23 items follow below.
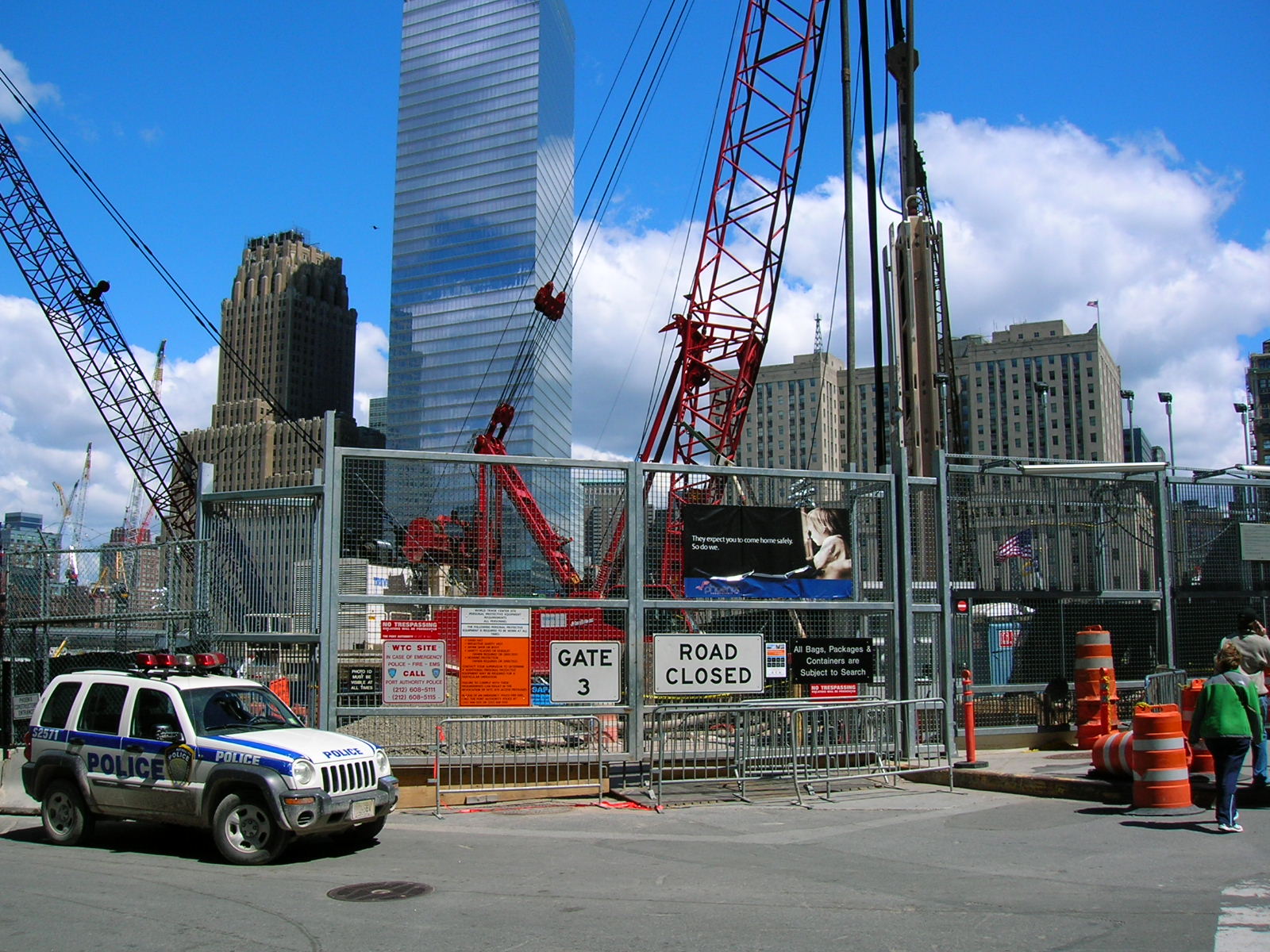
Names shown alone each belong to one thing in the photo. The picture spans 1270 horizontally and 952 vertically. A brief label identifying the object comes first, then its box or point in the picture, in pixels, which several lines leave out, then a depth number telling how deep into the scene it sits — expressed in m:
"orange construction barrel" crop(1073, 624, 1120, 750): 14.62
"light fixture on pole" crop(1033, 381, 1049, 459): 36.60
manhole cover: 8.09
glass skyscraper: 194.51
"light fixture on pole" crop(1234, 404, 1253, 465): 38.88
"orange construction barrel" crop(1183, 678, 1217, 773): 11.64
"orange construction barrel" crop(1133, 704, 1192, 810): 10.58
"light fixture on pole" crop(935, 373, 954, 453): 18.56
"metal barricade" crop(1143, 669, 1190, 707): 13.84
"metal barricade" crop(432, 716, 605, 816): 12.45
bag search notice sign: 13.72
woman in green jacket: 9.74
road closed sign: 13.12
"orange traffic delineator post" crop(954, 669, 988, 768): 13.69
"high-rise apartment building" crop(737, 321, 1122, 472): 123.62
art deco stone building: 193.12
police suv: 9.40
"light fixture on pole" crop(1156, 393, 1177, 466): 36.99
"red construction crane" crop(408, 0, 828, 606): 33.22
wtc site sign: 12.63
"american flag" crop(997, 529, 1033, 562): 15.50
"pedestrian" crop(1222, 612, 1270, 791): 10.92
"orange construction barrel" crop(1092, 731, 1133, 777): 11.45
